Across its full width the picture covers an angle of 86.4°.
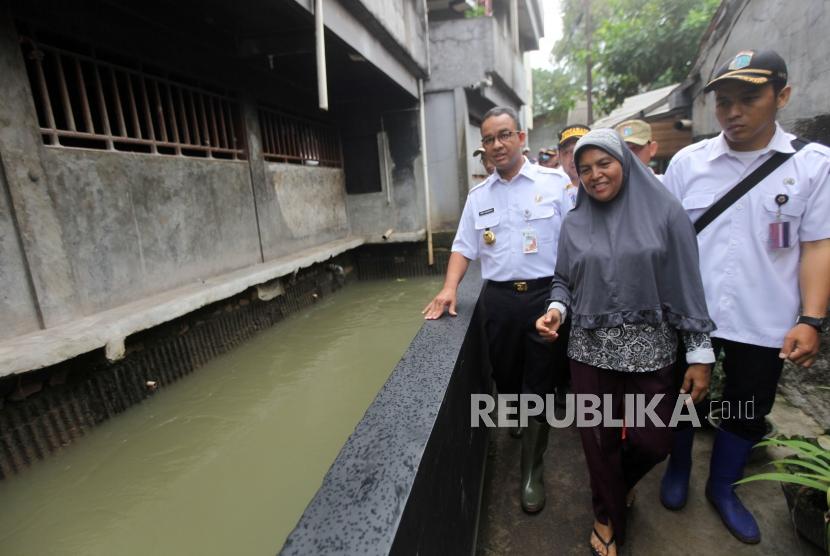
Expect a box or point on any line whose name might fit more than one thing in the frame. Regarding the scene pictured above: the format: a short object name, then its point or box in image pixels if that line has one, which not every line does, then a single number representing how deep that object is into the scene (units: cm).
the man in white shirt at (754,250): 168
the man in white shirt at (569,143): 353
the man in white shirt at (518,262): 224
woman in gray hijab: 162
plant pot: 167
